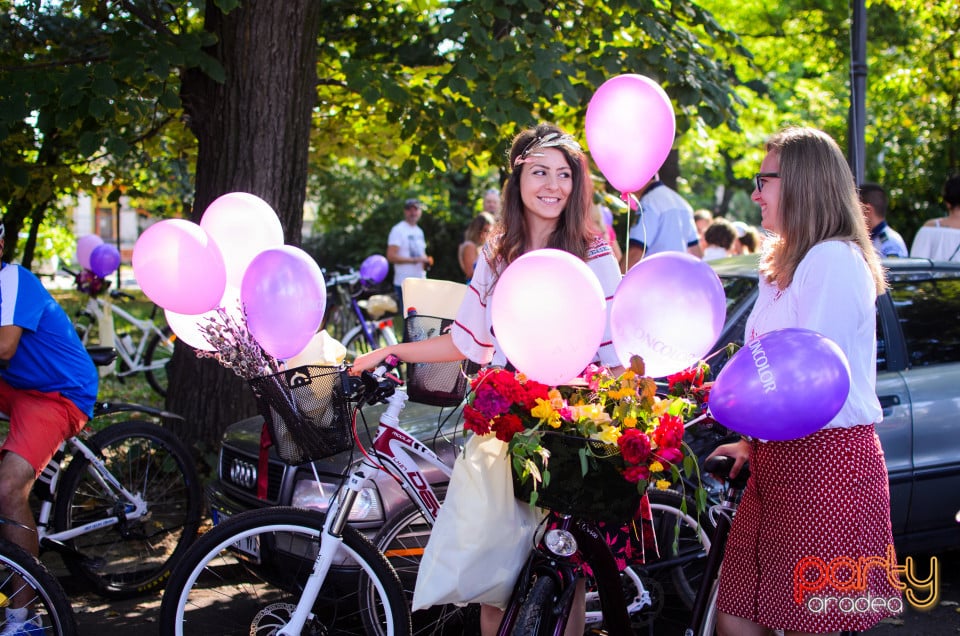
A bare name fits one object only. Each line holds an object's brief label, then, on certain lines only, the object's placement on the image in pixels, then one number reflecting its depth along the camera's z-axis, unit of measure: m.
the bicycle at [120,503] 4.49
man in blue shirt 3.83
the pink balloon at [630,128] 3.11
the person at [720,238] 8.42
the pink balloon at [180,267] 3.20
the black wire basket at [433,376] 3.71
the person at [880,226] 6.58
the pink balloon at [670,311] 2.54
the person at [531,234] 3.13
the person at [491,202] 10.17
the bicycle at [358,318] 9.17
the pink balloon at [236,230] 3.47
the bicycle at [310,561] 3.02
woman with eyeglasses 2.59
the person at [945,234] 6.70
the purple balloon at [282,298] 2.99
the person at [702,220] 10.64
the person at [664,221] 6.67
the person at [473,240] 9.55
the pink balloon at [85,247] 9.46
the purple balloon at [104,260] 9.15
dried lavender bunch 3.12
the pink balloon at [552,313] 2.48
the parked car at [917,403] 4.32
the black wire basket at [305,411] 2.99
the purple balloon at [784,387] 2.31
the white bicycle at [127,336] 9.36
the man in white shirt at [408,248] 12.55
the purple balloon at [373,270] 9.42
